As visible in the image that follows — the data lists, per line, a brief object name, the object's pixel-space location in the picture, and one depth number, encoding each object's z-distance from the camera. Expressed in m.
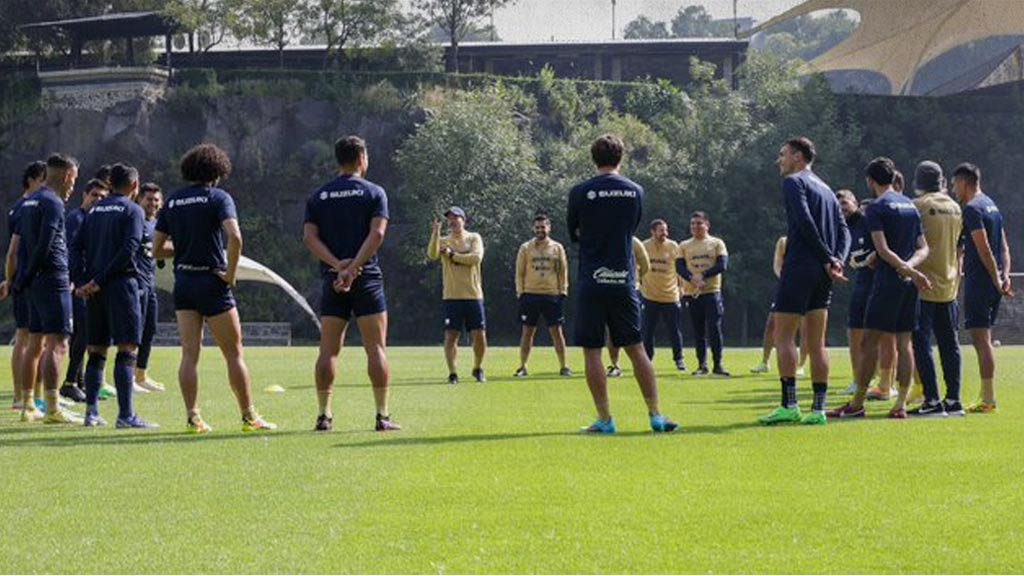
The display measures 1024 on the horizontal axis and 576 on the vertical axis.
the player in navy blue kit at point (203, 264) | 13.70
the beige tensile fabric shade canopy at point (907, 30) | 87.71
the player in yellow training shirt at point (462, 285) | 23.36
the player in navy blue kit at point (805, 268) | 14.16
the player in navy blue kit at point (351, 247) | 13.56
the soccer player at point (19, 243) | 15.41
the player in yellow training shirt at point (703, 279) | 26.28
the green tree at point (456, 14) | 86.88
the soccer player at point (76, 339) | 19.39
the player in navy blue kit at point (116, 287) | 14.82
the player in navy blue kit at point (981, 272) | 15.92
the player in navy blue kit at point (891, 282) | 15.05
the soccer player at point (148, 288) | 17.89
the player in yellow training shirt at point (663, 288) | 26.41
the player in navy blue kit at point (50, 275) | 15.23
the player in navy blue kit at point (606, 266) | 13.30
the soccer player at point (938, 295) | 15.63
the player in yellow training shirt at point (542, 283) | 25.70
